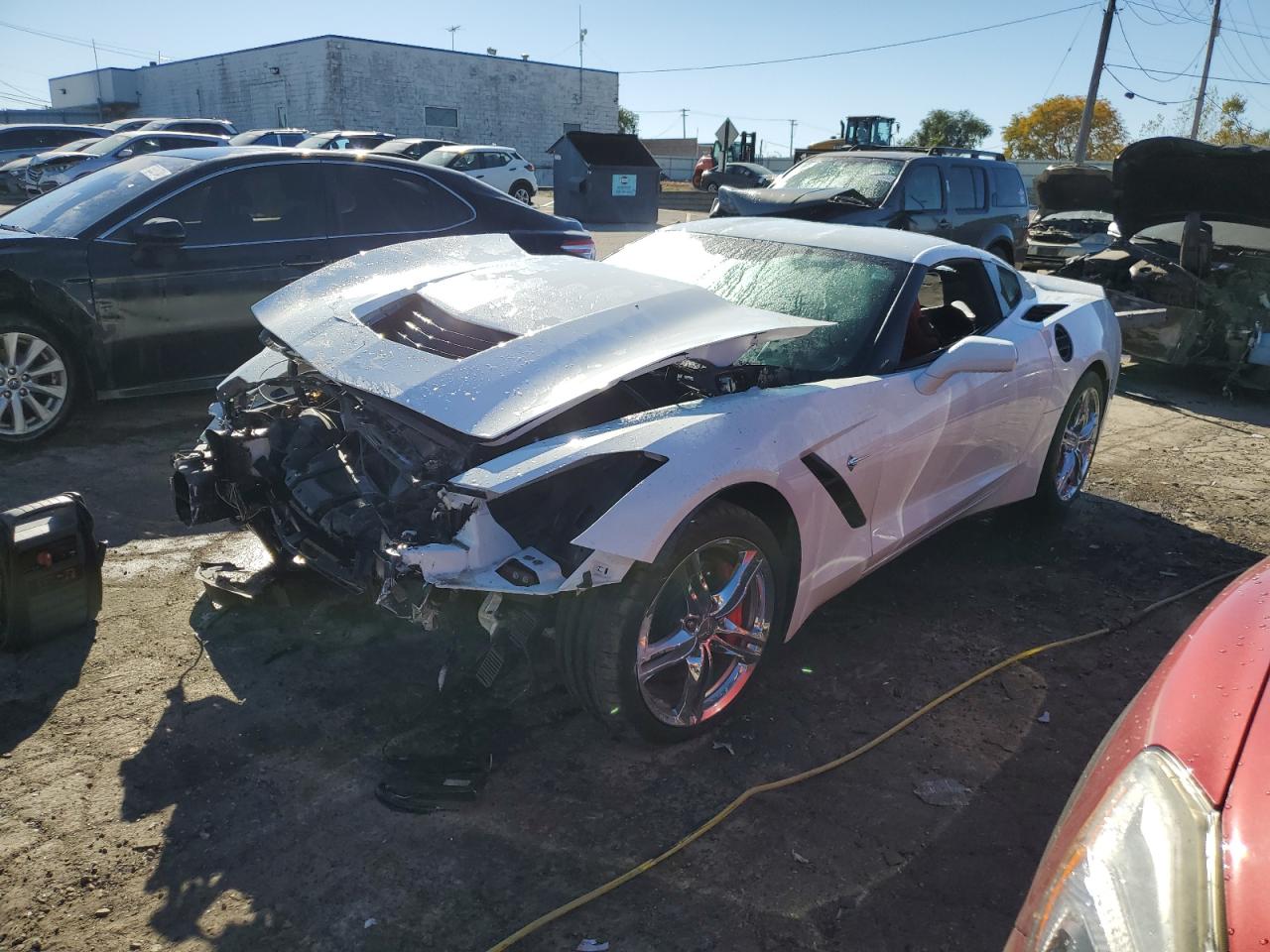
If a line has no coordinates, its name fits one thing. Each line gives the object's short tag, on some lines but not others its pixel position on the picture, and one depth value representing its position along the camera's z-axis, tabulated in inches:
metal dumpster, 869.8
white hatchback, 841.5
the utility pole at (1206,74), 1526.8
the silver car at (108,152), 639.8
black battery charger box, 127.8
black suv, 400.5
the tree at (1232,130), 1965.4
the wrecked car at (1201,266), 315.9
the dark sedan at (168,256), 202.5
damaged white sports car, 104.7
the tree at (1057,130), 2514.8
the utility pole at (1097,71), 1117.1
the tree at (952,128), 2706.7
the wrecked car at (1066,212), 519.5
